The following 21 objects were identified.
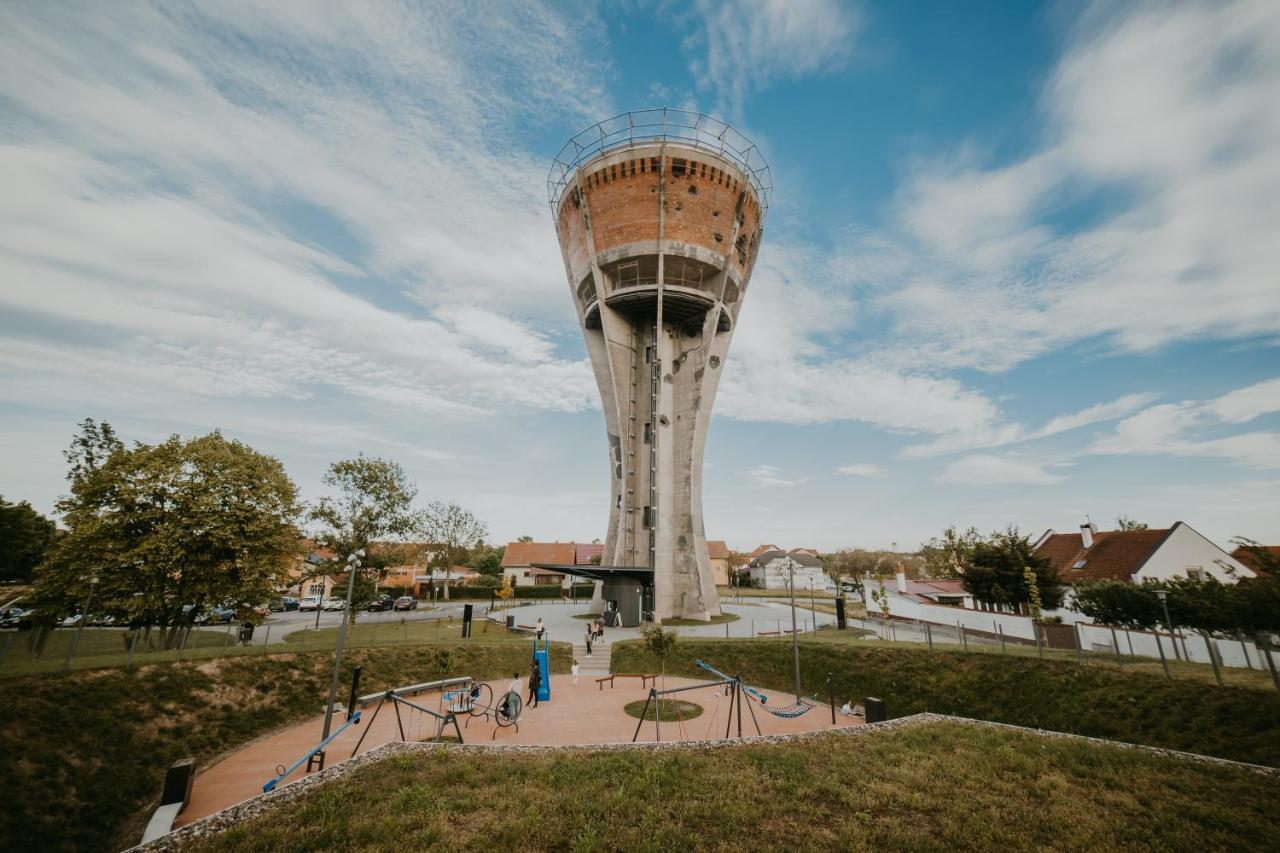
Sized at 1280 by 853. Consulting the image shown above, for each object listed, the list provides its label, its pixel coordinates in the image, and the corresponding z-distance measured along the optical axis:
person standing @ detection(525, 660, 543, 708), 17.09
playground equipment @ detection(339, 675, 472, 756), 12.47
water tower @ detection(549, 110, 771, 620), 34.62
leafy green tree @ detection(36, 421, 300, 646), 20.05
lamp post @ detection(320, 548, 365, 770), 12.81
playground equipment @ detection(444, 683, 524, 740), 14.13
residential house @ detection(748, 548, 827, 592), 84.69
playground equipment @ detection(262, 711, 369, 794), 9.59
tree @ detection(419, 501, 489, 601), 55.62
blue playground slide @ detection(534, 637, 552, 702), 17.56
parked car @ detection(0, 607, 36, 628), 31.52
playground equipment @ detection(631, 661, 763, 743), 11.90
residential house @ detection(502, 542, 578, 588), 69.38
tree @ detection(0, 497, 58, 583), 34.66
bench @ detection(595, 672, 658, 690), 19.60
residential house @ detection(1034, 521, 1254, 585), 32.00
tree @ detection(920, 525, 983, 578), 59.69
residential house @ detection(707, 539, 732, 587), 78.62
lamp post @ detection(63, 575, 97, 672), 13.62
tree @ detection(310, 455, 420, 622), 33.03
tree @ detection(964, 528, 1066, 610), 30.58
